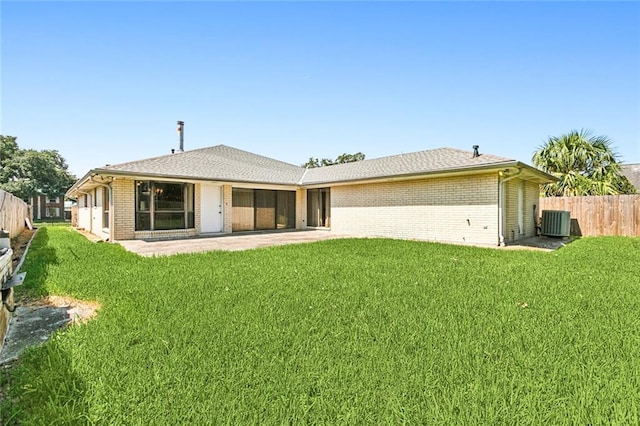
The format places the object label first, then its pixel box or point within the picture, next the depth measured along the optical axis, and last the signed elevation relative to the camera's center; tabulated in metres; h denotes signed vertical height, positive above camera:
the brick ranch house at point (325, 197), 11.33 +0.47
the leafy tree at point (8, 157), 35.58 +6.11
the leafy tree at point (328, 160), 48.59 +7.45
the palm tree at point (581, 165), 16.31 +2.31
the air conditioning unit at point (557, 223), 13.33 -0.66
